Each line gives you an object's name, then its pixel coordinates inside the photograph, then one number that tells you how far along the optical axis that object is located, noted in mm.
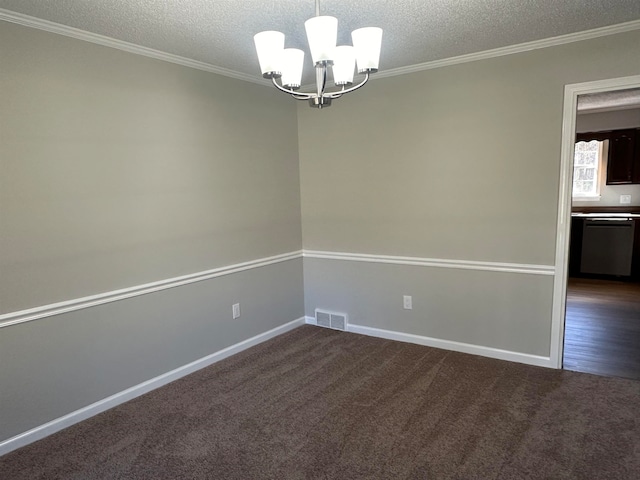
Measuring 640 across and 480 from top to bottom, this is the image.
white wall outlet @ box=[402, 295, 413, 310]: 3636
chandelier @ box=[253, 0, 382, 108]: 1676
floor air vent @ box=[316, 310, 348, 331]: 4012
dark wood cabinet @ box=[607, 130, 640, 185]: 5637
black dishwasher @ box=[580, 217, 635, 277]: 5590
